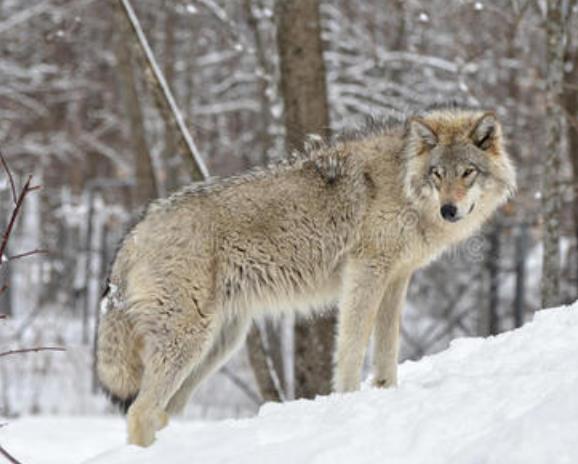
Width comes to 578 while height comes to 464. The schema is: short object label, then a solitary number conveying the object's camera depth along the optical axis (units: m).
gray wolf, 12.30
